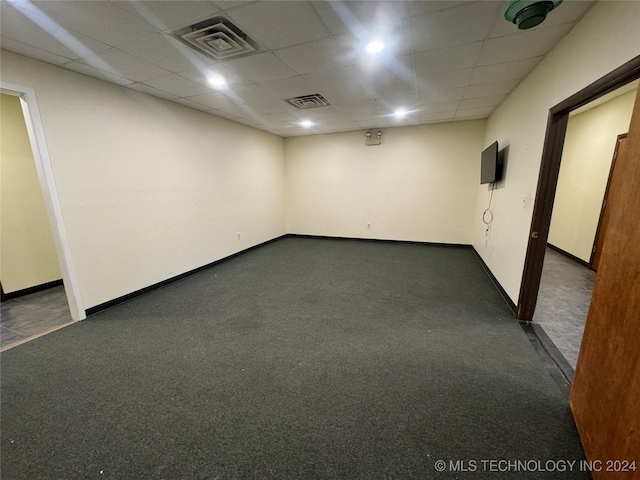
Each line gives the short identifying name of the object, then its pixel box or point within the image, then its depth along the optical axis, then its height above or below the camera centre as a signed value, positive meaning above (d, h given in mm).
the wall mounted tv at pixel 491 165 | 3576 +255
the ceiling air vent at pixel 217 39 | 1905 +1188
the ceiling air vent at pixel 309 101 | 3534 +1212
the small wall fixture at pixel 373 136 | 5637 +1061
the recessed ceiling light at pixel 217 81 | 2824 +1201
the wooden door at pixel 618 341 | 1067 -751
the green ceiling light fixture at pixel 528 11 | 1464 +1005
